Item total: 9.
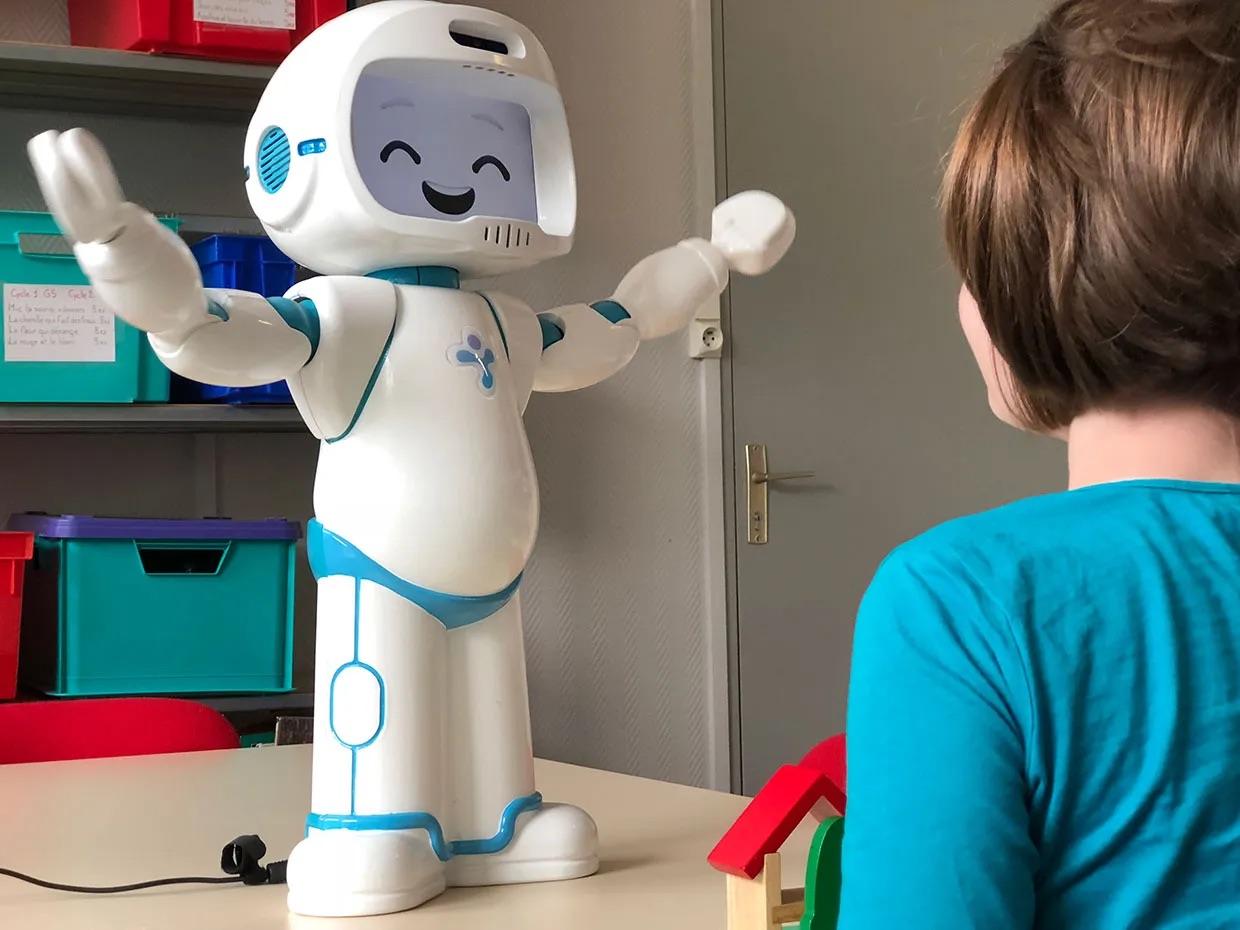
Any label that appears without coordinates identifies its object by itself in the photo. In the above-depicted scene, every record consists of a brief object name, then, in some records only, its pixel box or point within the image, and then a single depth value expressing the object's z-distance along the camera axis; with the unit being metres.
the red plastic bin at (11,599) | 1.92
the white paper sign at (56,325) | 1.95
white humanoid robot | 0.85
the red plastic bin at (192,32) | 1.99
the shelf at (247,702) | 2.08
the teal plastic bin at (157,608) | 1.92
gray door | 2.70
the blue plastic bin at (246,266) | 2.01
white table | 0.82
